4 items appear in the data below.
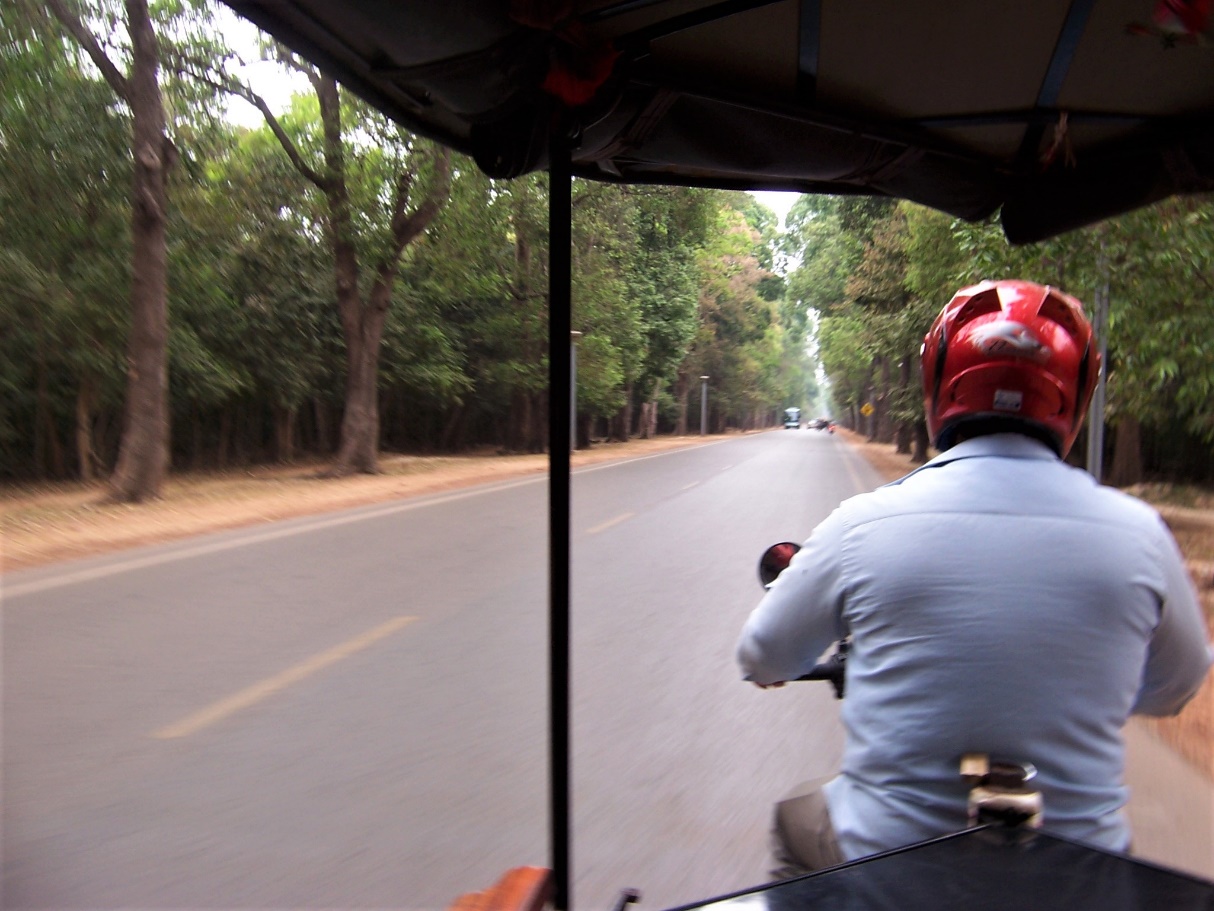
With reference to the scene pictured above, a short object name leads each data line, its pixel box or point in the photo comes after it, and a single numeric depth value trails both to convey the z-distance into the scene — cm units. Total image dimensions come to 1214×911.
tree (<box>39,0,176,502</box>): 1466
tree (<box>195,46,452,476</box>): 1859
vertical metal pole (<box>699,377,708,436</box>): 6661
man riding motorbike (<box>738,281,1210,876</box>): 157
